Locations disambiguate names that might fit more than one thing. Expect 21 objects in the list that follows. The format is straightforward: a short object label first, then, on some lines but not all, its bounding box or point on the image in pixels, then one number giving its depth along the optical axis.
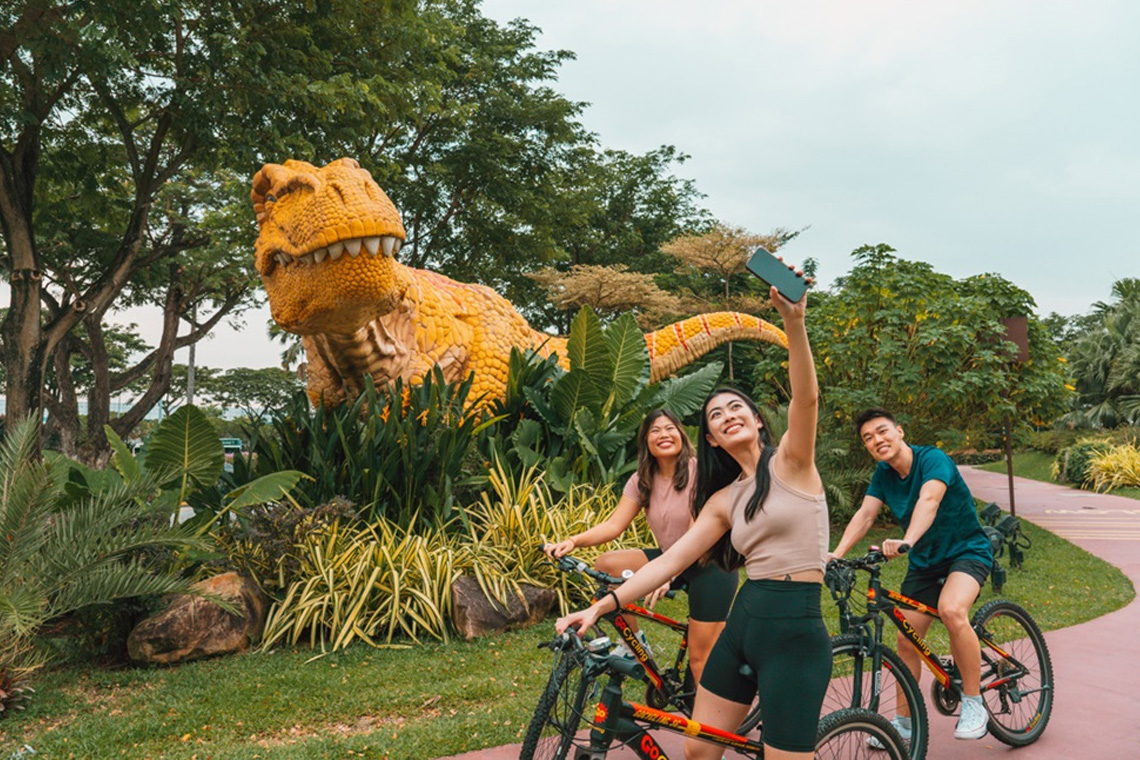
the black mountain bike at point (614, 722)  2.13
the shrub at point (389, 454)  6.12
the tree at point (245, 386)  31.80
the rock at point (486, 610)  5.26
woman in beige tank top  2.12
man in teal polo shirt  3.31
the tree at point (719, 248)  19.61
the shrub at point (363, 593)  5.16
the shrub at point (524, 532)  5.70
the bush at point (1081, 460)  17.09
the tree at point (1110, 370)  22.92
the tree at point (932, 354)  9.33
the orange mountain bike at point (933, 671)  2.90
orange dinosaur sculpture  4.87
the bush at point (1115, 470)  15.87
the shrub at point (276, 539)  5.43
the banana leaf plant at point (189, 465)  5.18
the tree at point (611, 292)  19.81
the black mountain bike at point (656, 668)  2.71
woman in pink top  3.17
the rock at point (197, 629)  4.79
